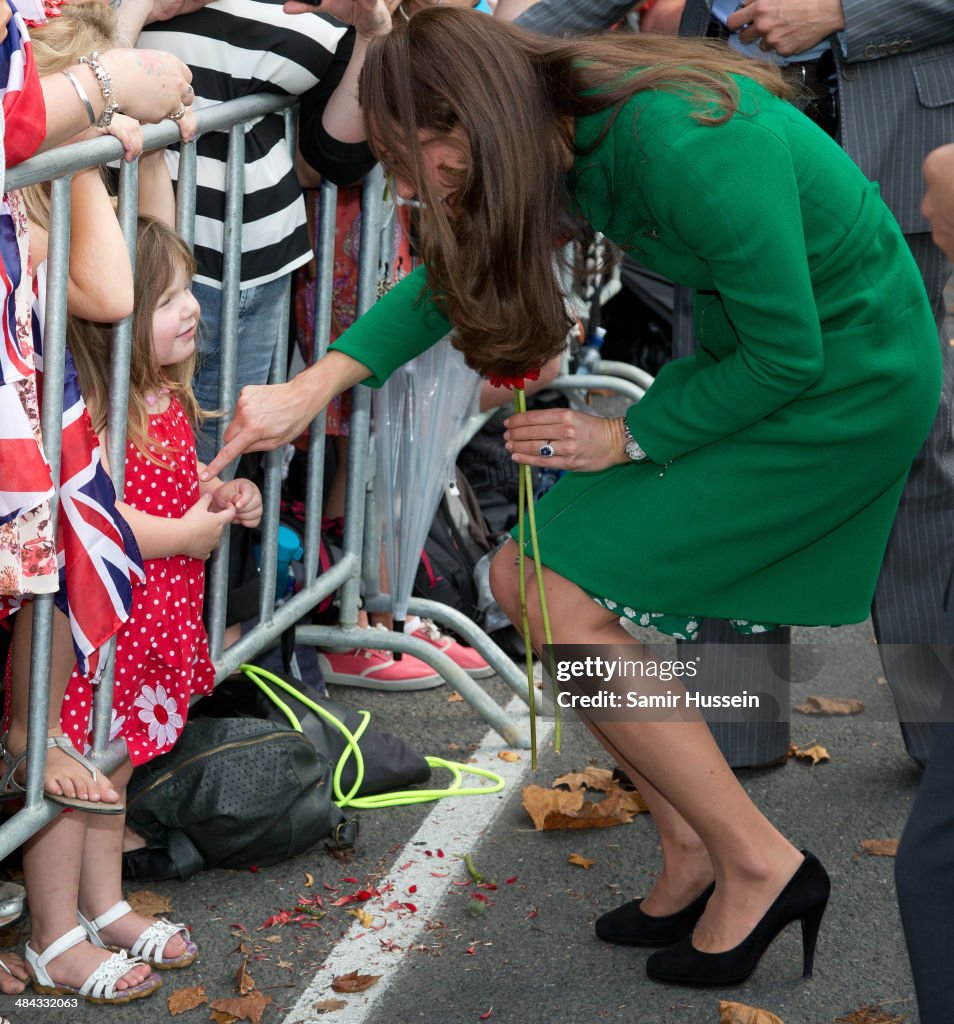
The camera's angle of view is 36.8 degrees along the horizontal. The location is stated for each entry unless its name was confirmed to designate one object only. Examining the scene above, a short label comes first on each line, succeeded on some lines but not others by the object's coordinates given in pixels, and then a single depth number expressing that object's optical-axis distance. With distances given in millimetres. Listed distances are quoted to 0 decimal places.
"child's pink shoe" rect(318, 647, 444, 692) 4117
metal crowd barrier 2309
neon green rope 3350
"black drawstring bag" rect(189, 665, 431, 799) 3371
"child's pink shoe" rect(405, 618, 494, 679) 4227
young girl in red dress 2627
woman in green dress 2336
